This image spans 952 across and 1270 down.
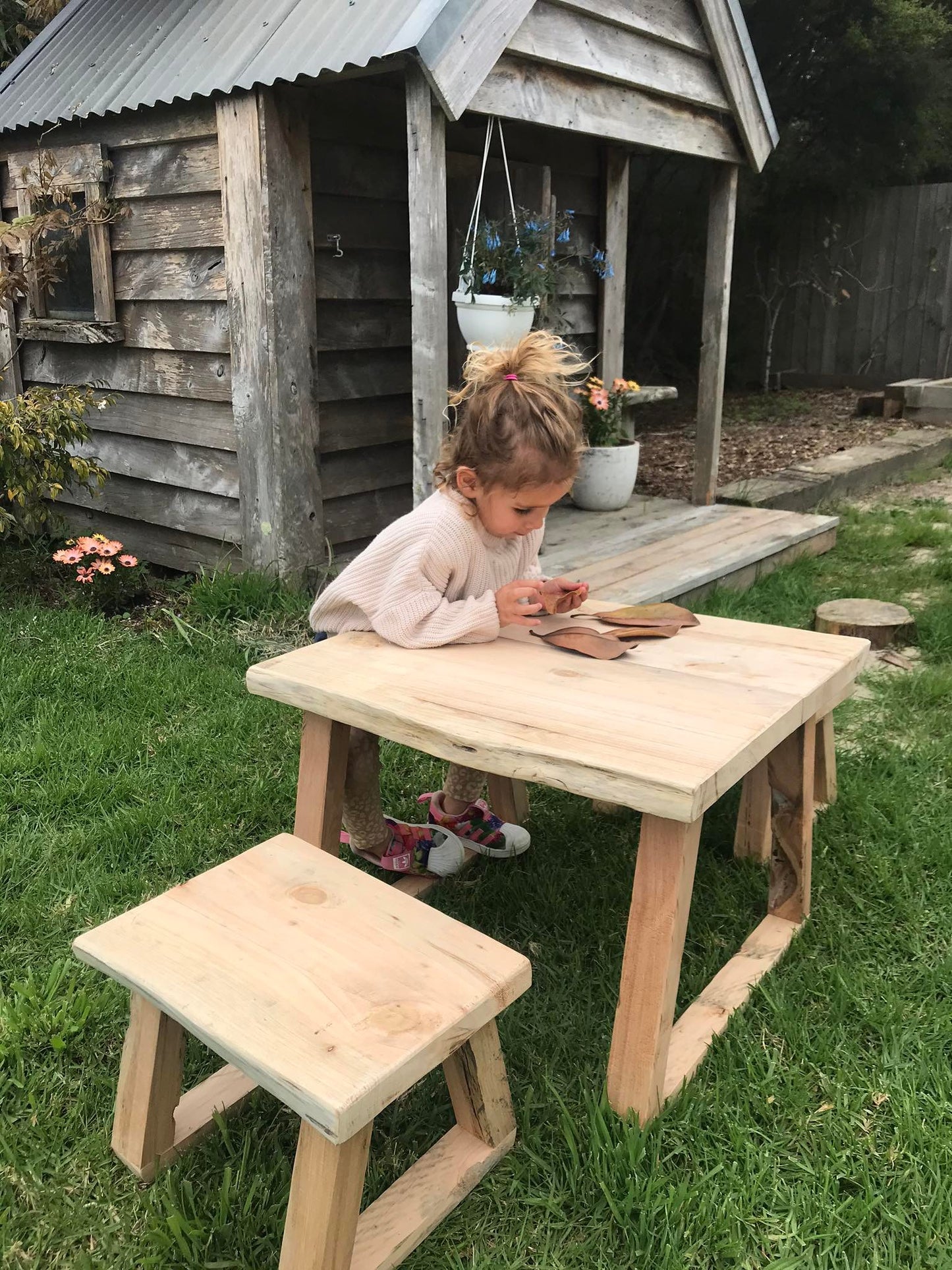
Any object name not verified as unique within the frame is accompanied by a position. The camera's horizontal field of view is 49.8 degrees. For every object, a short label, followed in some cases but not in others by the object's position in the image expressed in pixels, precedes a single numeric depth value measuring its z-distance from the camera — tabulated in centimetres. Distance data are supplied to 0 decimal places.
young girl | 210
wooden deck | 443
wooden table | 163
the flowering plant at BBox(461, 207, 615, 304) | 420
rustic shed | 367
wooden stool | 132
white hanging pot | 405
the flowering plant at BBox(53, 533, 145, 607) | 442
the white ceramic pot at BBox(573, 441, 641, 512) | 581
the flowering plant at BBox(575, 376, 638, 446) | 570
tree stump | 391
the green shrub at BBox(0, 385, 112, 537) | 441
